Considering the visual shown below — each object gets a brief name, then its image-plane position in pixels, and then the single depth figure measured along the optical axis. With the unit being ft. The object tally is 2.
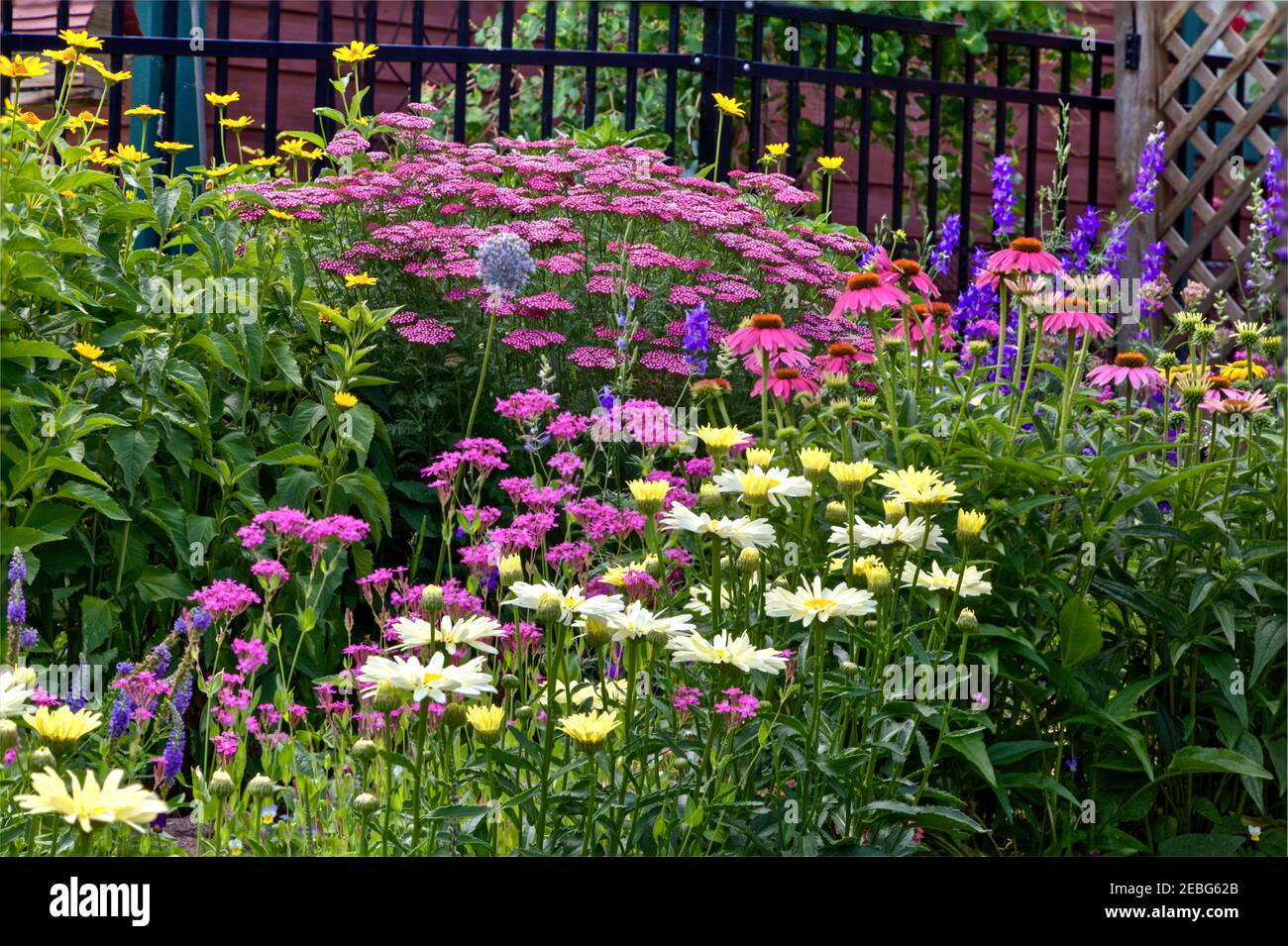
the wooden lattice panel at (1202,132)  18.08
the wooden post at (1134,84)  19.44
